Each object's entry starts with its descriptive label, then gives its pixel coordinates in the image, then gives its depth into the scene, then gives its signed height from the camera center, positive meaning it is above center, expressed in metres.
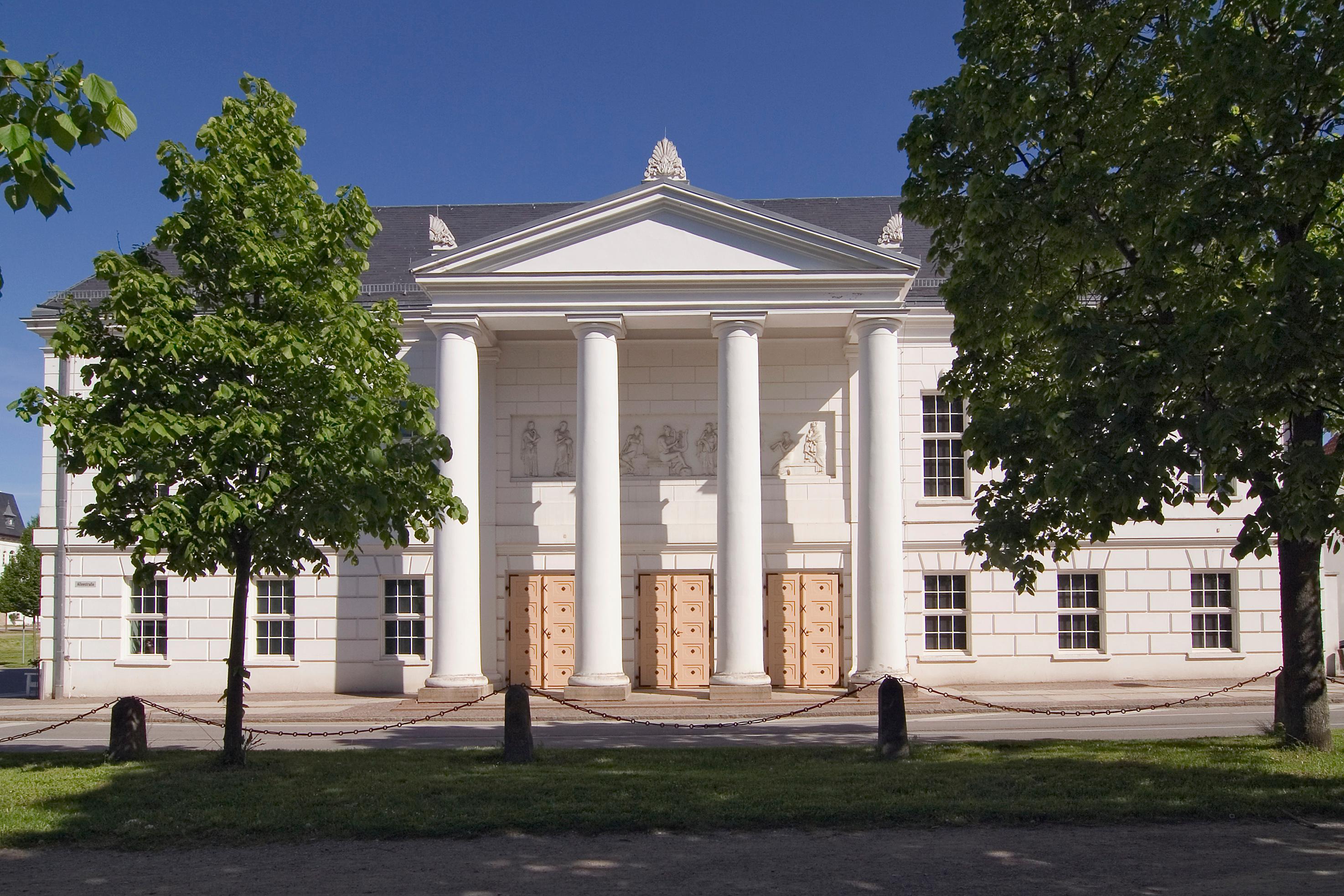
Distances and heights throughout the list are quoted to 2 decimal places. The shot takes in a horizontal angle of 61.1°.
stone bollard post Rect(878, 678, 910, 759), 13.50 -2.24
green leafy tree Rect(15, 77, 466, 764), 12.56 +1.71
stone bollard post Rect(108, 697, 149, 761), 13.99 -2.40
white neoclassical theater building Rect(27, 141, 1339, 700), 25.62 -0.85
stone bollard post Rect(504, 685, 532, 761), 13.81 -2.35
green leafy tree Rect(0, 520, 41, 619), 48.31 -1.95
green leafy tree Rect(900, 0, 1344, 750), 9.79 +2.73
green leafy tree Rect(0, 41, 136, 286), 4.89 +1.85
